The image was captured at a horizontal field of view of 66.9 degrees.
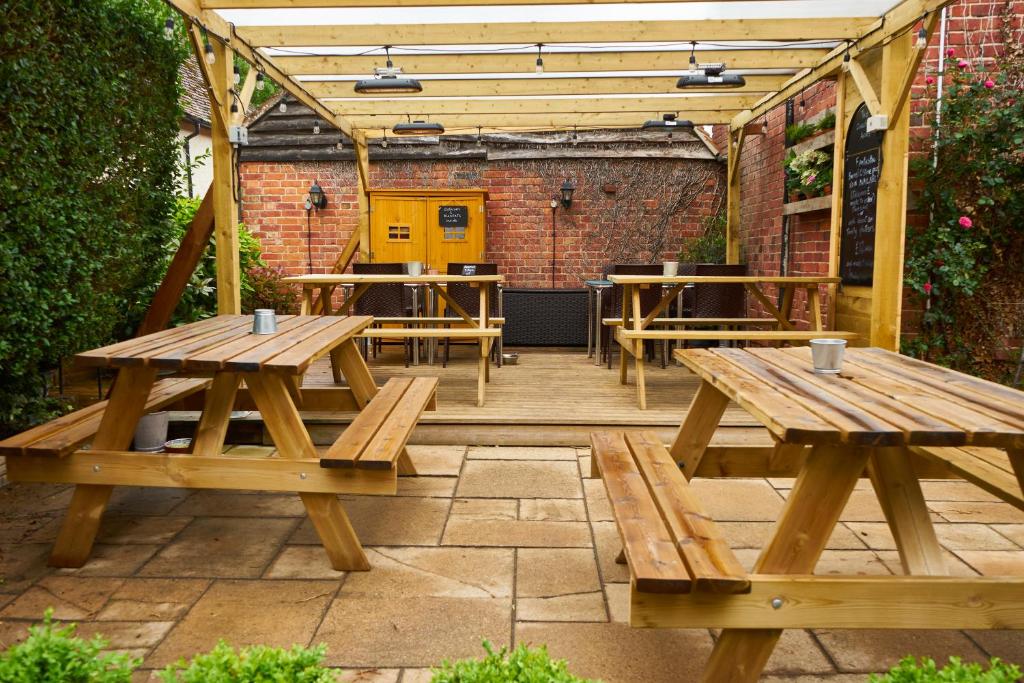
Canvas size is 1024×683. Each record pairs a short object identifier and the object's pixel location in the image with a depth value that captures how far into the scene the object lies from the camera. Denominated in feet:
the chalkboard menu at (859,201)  15.52
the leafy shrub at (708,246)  26.45
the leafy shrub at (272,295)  26.89
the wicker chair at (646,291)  20.36
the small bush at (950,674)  3.97
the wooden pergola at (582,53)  14.02
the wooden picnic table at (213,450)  7.80
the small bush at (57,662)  4.11
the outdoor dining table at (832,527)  5.35
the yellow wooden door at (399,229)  25.43
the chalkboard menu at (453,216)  25.30
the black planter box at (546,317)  25.17
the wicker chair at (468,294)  20.93
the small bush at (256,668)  4.01
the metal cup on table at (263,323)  9.86
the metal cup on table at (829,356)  7.54
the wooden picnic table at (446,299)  15.72
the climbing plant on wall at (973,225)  15.17
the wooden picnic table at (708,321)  15.11
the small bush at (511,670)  4.03
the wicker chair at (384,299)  20.49
